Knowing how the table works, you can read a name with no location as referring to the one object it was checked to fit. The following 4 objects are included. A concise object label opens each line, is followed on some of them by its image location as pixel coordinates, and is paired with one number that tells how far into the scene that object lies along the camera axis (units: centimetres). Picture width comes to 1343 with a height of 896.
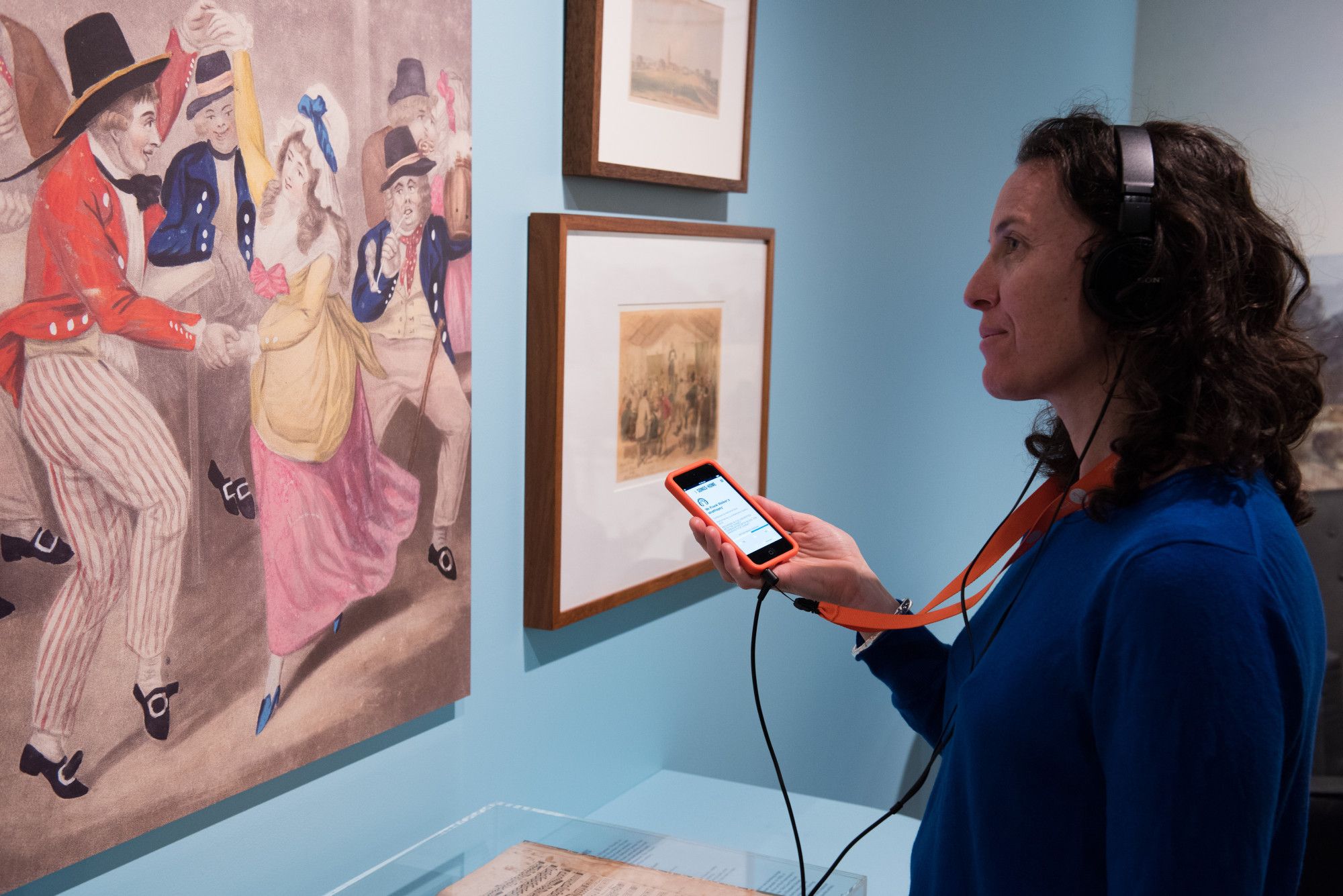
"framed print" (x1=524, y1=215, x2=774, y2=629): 153
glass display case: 125
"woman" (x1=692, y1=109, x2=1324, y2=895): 75
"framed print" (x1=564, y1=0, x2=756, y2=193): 153
